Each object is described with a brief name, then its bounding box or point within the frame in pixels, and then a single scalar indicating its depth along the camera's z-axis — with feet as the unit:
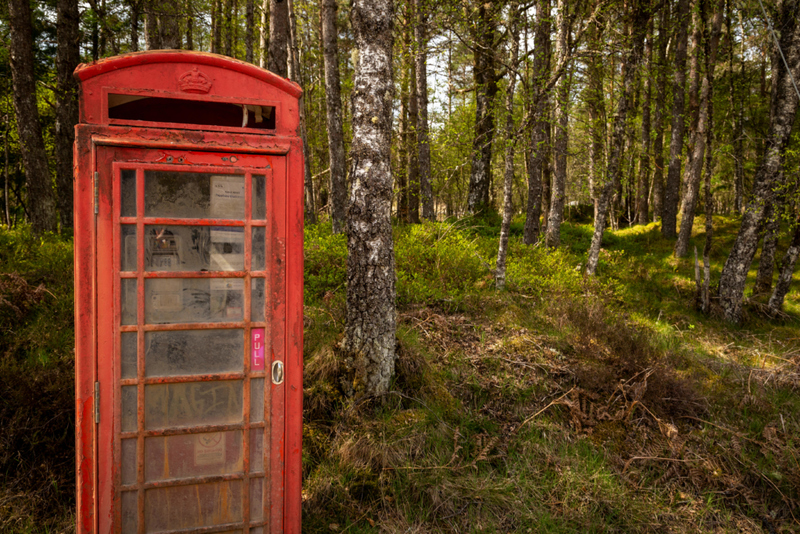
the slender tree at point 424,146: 36.27
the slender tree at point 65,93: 26.40
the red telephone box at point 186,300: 7.93
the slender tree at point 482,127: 38.32
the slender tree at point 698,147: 31.55
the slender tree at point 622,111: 27.89
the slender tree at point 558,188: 38.20
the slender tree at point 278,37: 22.77
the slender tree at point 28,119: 24.90
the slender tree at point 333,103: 32.45
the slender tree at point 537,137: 26.10
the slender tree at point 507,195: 24.72
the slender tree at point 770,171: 26.09
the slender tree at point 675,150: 44.60
